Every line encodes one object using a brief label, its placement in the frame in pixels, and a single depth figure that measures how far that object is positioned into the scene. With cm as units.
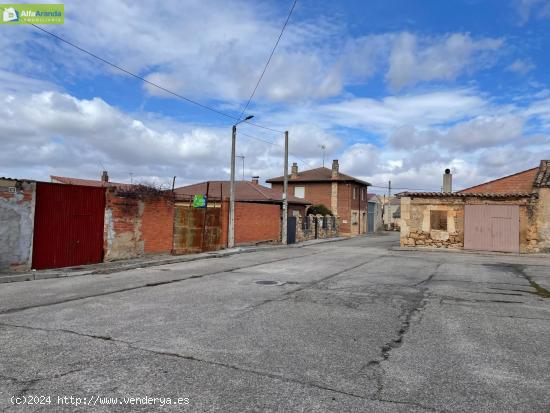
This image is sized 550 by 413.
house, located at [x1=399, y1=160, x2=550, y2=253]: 2491
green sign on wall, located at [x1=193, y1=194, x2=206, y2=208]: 1991
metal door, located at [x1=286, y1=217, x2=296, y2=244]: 3031
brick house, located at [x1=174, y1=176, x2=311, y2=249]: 2292
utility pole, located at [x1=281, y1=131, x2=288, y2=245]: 2888
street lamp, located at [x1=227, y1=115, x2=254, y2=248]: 2284
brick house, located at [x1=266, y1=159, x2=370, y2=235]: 4712
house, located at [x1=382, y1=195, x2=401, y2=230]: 7992
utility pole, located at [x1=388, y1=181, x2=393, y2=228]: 7757
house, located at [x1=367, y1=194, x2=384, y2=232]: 5680
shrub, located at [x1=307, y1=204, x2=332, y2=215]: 4282
